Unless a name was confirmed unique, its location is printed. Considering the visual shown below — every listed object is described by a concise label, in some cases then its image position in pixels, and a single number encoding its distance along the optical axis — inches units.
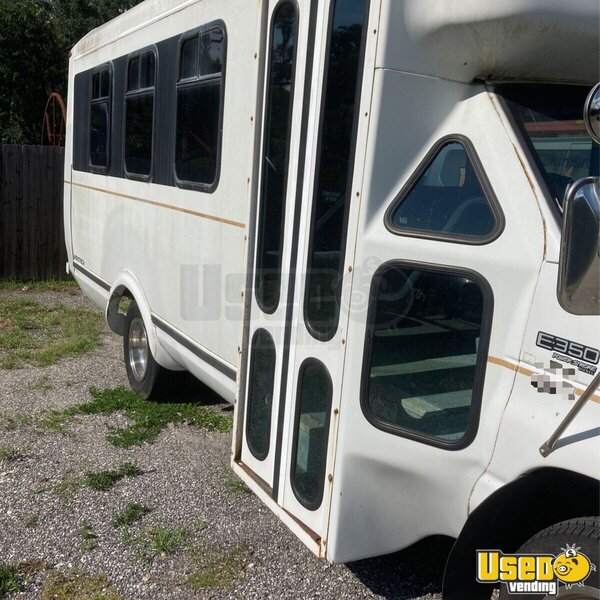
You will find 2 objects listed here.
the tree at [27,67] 720.3
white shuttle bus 88.8
